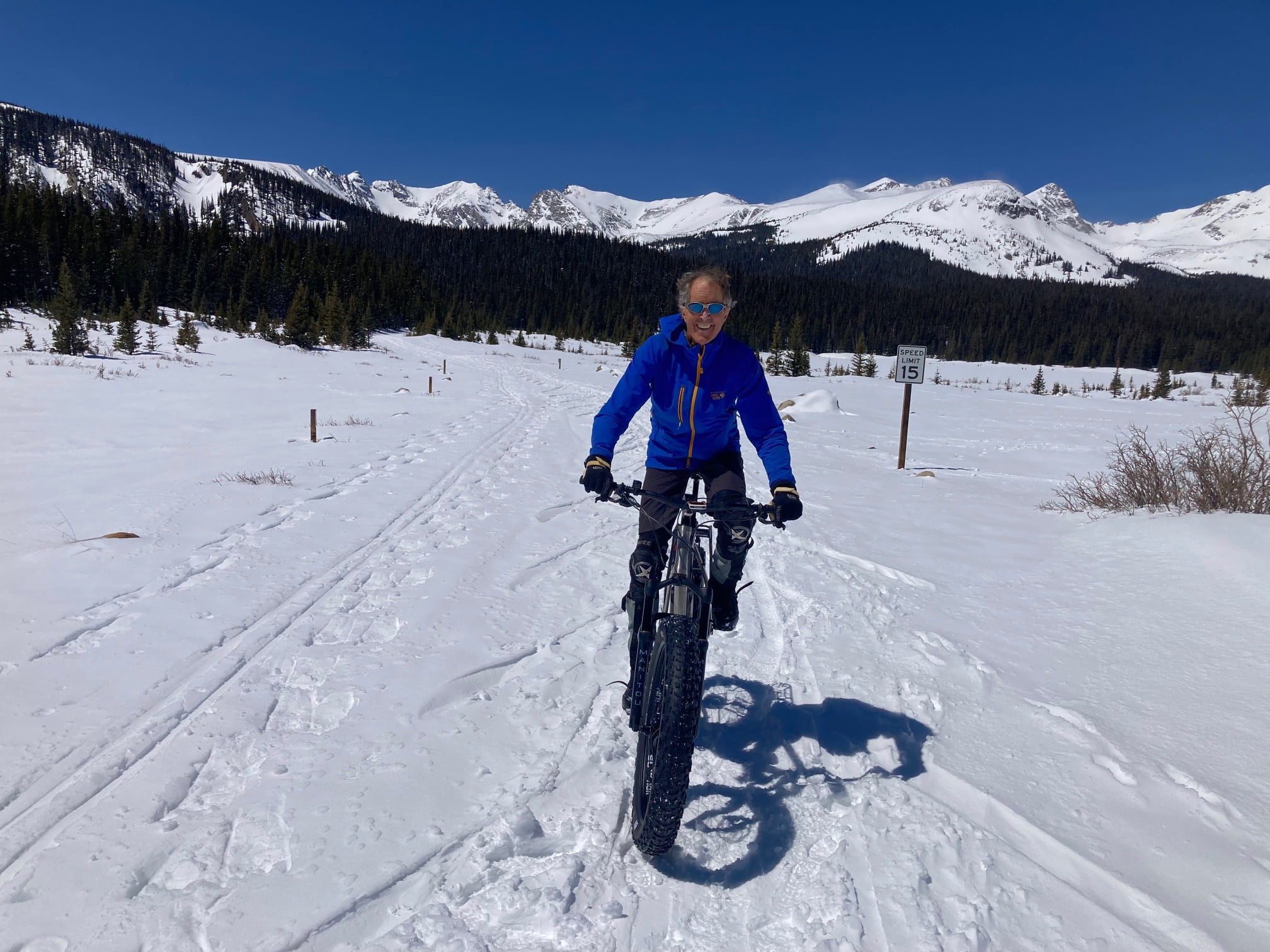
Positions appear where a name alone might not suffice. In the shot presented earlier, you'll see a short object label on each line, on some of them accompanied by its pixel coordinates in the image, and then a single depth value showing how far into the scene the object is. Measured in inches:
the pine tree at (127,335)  1107.9
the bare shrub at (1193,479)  261.3
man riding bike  116.7
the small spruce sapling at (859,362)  1998.0
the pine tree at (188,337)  1273.4
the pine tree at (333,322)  1806.1
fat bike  92.7
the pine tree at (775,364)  1849.2
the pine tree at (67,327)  995.3
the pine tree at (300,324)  1569.9
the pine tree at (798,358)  1807.3
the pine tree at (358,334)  1835.6
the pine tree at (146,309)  1569.9
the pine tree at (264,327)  1637.6
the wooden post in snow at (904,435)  494.7
